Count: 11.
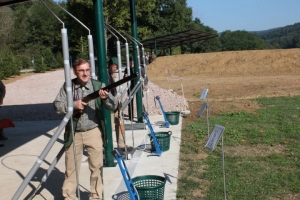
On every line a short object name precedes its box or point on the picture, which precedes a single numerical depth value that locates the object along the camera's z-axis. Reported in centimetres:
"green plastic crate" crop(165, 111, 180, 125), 963
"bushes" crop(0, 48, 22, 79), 3303
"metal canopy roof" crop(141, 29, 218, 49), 3647
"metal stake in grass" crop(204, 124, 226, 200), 455
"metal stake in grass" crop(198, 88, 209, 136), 737
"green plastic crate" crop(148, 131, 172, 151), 714
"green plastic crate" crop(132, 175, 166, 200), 444
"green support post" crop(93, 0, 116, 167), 615
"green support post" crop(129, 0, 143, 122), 952
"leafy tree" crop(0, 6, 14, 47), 4983
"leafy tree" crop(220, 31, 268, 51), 8394
